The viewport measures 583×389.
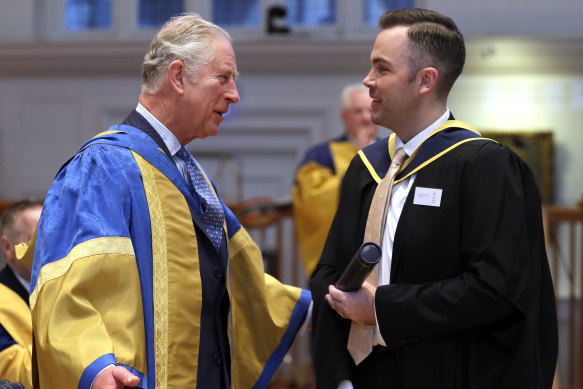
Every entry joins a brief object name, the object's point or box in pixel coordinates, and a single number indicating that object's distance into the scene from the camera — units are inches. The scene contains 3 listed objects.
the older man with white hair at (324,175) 383.2
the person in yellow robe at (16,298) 217.6
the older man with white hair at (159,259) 175.6
